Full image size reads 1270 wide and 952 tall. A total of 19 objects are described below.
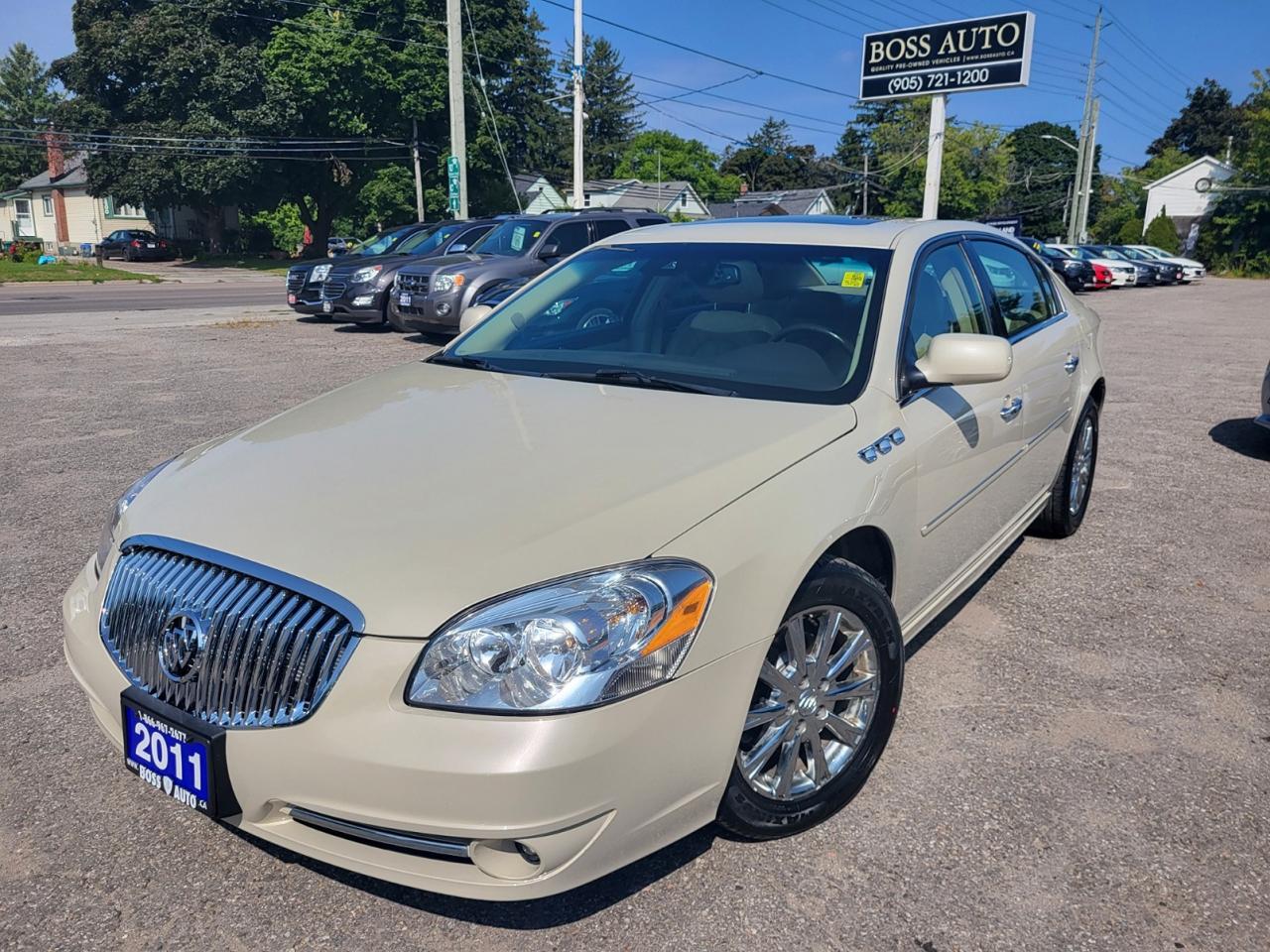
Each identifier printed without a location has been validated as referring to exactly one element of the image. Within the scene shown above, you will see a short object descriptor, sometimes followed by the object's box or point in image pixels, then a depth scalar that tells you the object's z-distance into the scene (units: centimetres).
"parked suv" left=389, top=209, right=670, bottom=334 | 1279
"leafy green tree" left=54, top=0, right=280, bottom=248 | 4066
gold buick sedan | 203
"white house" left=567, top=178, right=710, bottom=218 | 6581
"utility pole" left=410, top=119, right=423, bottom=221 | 4156
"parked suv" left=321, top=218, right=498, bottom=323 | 1464
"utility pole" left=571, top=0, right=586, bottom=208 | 2500
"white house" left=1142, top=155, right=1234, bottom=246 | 6031
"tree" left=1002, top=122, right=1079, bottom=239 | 8712
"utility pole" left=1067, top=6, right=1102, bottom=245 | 4538
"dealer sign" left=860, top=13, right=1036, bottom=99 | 2998
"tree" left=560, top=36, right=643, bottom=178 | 9478
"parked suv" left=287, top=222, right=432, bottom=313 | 1602
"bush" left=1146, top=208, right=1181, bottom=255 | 5256
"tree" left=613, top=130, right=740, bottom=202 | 9294
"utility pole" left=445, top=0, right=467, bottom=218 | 2088
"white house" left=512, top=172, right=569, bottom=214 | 5791
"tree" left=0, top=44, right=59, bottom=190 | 8575
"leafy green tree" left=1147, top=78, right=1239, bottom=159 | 9738
